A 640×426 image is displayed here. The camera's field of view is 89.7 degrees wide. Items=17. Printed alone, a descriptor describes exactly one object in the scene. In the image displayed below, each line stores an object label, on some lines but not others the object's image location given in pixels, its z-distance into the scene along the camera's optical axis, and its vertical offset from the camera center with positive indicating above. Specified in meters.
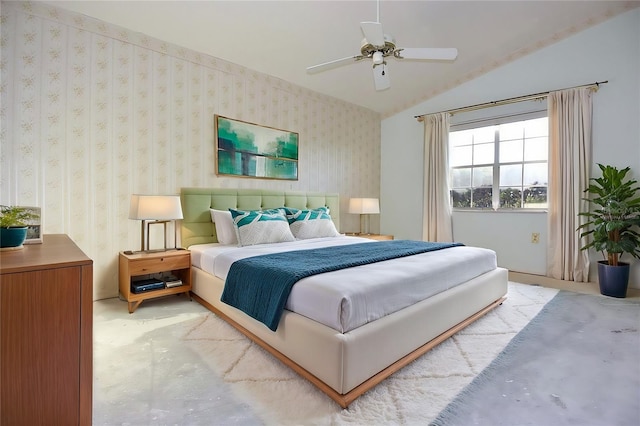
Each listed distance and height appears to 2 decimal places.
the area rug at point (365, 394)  1.53 -0.96
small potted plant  1.46 -0.09
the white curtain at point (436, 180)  4.92 +0.47
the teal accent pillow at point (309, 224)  3.78 -0.16
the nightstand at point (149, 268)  2.82 -0.54
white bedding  1.68 -0.45
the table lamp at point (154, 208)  2.90 +0.02
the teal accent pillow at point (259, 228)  3.27 -0.18
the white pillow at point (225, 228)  3.42 -0.19
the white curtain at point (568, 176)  3.84 +0.42
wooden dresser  1.05 -0.45
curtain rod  3.78 +1.49
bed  1.60 -0.73
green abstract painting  3.82 +0.77
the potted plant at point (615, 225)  3.32 -0.14
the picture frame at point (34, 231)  1.77 -0.12
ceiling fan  2.12 +1.16
